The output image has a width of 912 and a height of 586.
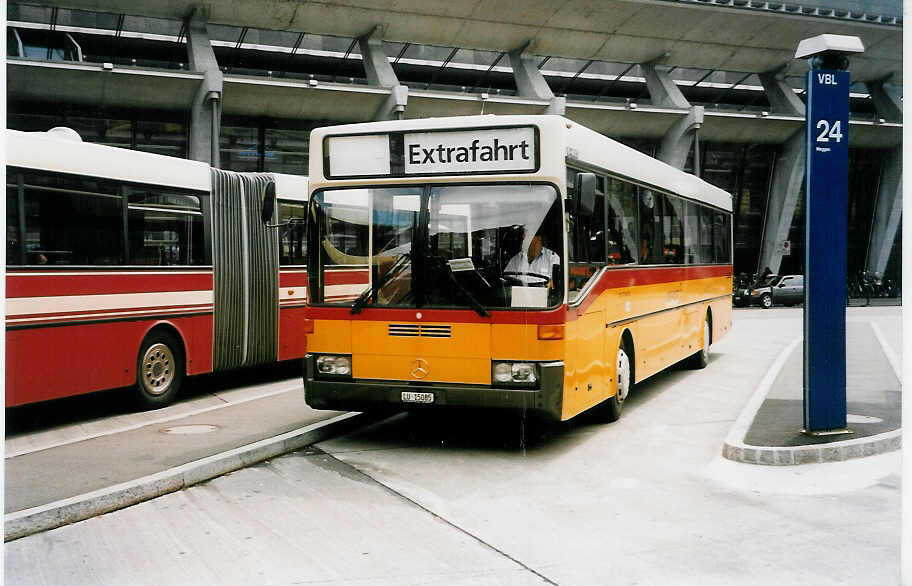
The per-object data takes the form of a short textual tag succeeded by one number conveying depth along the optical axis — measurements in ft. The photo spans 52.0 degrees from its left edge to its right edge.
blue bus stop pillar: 26.37
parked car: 133.90
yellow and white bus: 26.21
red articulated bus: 30.55
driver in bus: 26.13
